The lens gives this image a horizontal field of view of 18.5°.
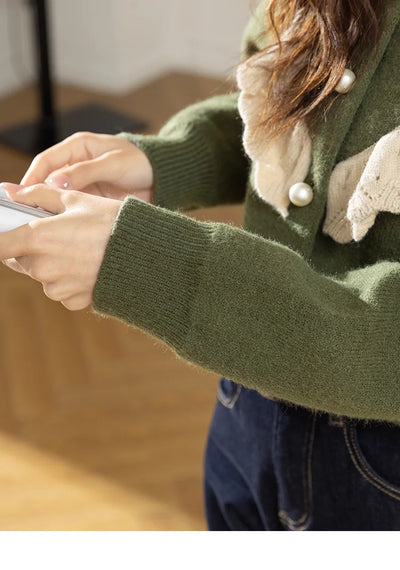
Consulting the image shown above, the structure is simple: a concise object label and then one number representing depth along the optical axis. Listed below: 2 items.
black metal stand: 3.66
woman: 0.95
